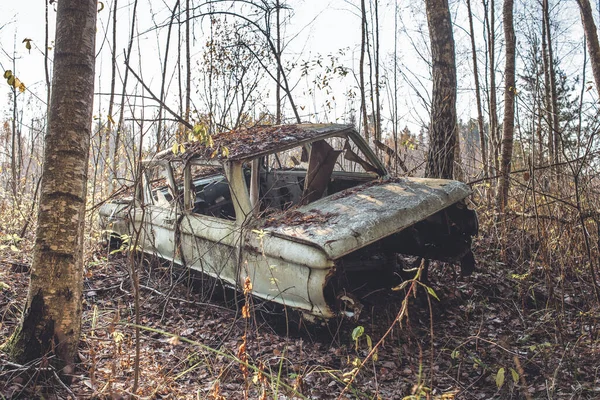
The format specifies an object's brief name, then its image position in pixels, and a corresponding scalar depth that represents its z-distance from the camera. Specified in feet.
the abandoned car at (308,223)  10.25
